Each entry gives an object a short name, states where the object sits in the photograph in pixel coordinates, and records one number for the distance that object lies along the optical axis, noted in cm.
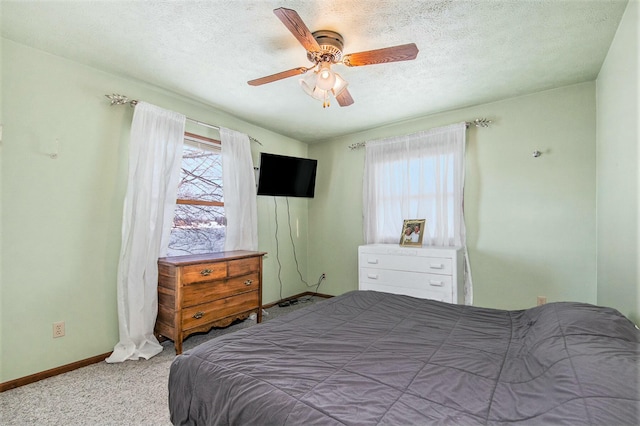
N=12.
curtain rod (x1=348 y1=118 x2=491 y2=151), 331
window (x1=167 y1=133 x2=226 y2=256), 323
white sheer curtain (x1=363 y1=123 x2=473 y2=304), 344
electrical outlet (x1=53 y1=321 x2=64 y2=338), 232
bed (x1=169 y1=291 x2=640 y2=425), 85
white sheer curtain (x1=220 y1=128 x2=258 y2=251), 348
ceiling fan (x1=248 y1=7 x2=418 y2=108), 180
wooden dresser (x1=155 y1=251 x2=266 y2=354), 262
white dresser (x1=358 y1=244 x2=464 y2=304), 305
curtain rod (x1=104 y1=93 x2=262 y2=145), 261
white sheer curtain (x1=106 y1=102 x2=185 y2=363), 260
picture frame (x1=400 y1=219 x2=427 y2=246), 357
